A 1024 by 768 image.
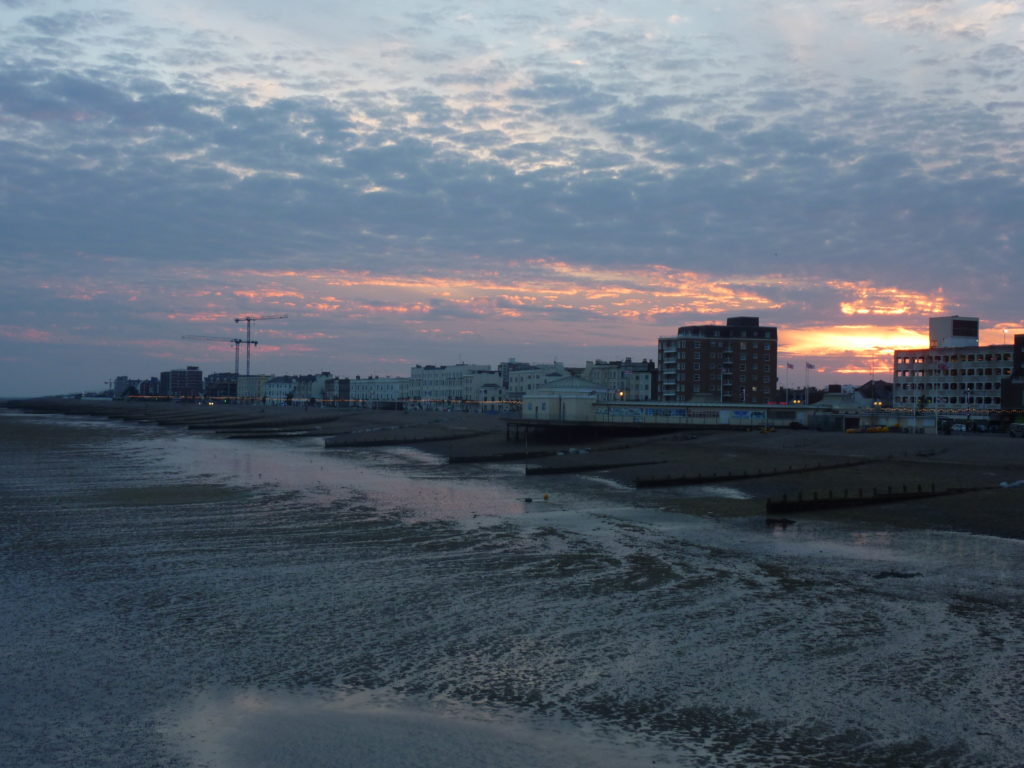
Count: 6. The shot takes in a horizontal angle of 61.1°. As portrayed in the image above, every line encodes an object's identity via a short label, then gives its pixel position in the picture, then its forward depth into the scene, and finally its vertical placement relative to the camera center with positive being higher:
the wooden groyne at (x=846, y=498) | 40.00 -4.73
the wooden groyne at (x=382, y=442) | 94.31 -5.61
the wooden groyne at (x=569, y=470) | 61.16 -5.35
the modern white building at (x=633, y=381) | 189.38 +3.46
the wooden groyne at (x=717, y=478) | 51.97 -4.90
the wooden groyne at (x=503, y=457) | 72.56 -5.42
